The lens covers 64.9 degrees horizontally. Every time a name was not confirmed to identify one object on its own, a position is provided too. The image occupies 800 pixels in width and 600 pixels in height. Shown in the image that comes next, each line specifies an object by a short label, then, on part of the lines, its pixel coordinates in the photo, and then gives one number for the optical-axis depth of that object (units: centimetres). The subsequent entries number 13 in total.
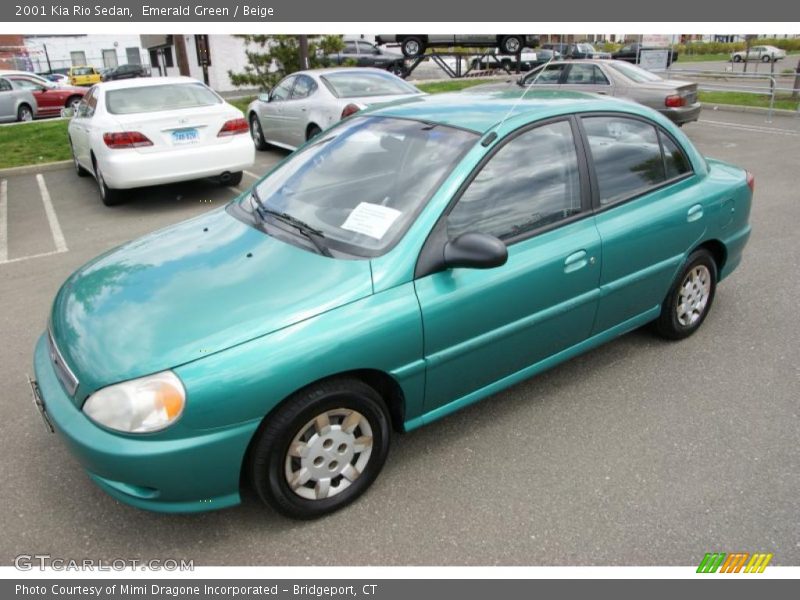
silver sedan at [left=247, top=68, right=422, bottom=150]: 876
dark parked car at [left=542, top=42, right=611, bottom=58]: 2791
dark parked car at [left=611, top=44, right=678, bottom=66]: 3206
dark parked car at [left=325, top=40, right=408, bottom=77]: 2199
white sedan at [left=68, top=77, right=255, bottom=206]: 711
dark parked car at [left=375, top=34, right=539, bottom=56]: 2375
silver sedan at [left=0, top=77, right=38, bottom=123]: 1745
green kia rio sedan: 231
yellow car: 3484
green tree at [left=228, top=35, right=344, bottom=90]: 1666
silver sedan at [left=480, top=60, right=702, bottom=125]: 1102
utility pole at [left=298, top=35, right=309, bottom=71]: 1535
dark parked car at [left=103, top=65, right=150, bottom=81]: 3641
